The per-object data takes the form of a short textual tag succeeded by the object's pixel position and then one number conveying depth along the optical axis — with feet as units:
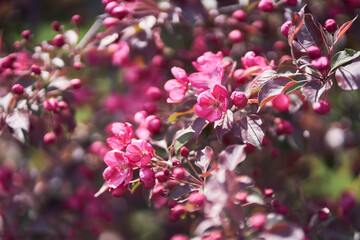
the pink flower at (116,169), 3.30
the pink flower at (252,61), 3.40
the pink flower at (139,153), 3.28
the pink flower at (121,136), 3.38
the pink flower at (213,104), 3.24
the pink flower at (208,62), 3.34
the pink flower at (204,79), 3.31
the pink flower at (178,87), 3.42
